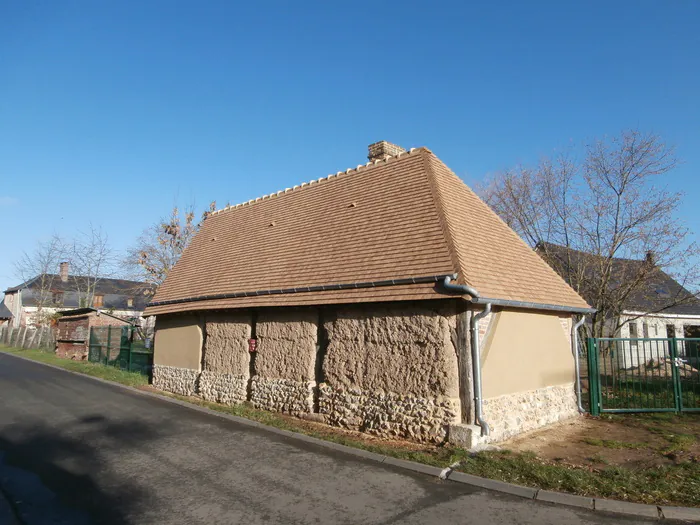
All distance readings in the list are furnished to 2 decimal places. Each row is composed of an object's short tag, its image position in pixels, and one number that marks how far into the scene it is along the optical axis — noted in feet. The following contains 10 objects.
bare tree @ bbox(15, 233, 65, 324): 133.49
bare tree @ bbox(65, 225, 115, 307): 120.48
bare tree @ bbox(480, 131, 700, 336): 53.72
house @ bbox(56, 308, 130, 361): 83.35
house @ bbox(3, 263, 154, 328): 148.46
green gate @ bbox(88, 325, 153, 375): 61.98
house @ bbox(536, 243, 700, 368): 53.21
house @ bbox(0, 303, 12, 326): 184.24
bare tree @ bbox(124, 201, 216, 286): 97.25
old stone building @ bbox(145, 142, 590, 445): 27.04
